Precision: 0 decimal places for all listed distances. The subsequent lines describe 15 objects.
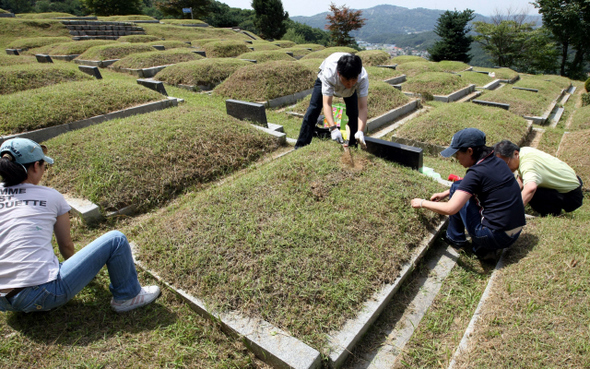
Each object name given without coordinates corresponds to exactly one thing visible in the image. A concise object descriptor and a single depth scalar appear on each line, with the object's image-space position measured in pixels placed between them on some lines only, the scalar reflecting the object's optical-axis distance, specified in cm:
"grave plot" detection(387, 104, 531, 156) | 588
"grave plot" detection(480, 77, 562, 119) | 856
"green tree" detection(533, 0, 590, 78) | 2331
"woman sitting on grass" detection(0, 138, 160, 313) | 185
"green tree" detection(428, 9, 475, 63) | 2667
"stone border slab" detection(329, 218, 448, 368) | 199
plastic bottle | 423
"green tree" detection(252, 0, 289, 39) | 3766
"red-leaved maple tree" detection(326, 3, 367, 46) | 3328
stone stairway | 1969
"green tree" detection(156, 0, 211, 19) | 3696
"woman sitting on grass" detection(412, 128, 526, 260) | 259
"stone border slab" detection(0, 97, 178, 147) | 489
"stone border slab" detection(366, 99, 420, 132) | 684
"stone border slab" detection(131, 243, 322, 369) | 187
